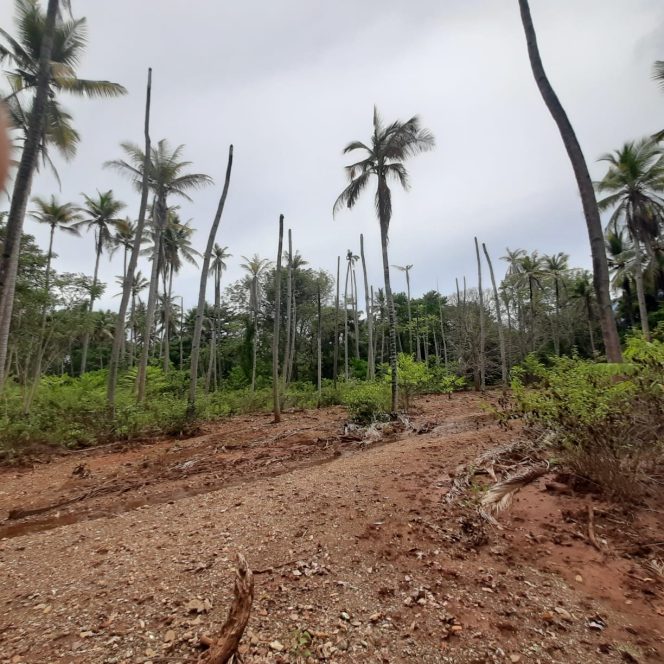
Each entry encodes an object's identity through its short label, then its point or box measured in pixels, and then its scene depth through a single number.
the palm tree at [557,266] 29.16
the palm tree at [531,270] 27.38
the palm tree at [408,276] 28.09
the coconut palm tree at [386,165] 11.92
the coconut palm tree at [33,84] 6.54
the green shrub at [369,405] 10.13
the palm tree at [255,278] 22.72
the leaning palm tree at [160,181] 13.70
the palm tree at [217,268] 25.06
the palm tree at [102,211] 19.45
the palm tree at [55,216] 17.29
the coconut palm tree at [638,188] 17.66
